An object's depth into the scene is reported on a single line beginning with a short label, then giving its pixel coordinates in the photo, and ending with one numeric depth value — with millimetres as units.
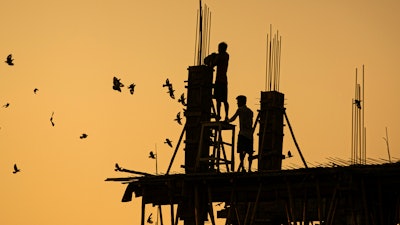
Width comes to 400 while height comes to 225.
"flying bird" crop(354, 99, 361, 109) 46594
